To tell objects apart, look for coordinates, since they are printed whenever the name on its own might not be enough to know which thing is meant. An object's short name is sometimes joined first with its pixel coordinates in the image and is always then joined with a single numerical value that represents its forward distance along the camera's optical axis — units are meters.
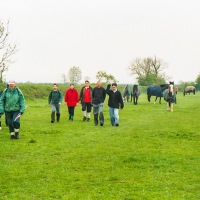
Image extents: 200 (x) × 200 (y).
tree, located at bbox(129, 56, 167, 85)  119.82
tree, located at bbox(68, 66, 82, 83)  119.38
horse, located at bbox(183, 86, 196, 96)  76.12
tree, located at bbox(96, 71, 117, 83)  89.50
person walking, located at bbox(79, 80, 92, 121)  20.88
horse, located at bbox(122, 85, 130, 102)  42.11
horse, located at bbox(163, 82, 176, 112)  27.81
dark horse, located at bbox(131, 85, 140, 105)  37.75
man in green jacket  13.87
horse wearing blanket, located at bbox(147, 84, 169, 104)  39.15
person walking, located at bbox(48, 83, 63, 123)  20.00
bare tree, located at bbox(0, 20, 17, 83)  40.41
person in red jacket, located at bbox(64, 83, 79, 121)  21.05
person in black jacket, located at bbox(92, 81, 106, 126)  18.89
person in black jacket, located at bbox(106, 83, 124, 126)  18.28
